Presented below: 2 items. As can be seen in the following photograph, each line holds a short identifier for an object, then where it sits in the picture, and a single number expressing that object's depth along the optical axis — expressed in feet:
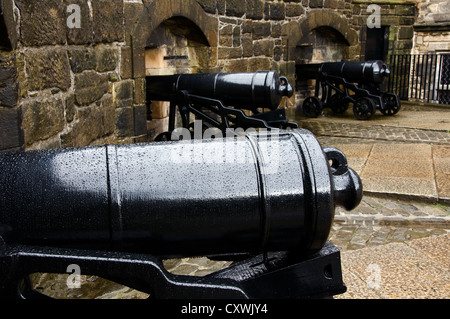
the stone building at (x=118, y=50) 10.16
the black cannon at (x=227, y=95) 17.80
